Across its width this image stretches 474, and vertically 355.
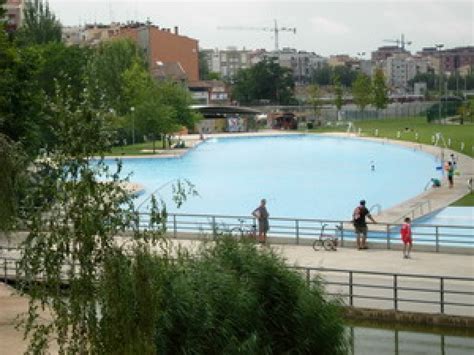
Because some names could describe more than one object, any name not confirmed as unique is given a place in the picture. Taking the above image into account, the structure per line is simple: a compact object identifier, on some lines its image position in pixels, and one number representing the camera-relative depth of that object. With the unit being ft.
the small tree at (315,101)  421.59
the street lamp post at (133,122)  253.01
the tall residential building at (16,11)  426.51
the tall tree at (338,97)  422.29
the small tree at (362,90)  418.51
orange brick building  449.89
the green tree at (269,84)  495.82
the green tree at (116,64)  285.84
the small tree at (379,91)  411.54
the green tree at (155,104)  251.60
